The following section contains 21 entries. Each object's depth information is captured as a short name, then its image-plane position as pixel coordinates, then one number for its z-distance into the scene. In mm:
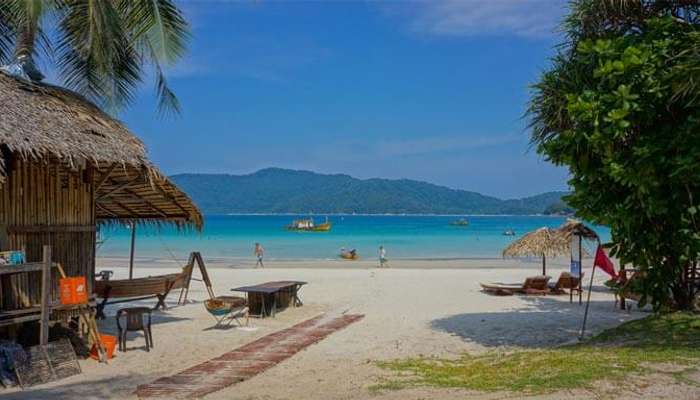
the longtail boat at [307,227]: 73069
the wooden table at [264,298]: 12352
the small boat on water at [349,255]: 35375
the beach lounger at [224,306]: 10438
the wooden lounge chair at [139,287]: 11305
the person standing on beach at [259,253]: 29481
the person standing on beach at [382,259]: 28664
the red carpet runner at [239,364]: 6883
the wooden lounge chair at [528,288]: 15883
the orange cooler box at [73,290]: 8219
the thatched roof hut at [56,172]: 8031
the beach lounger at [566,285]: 14709
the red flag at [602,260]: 10023
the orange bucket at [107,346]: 8742
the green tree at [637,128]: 7648
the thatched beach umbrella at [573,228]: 10794
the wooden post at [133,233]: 13594
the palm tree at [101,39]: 9609
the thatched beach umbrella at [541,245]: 15938
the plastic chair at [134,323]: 9055
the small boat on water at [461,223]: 100769
